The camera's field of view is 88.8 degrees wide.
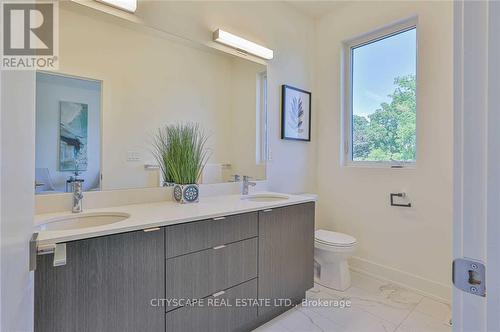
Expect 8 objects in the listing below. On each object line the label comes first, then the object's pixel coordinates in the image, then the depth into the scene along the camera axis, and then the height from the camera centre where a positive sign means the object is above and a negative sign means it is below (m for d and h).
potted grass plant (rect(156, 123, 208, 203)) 1.79 +0.02
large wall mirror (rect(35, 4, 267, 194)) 1.44 +0.43
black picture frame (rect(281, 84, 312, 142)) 2.56 +0.57
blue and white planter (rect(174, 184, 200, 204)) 1.76 -0.20
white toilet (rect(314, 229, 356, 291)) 2.20 -0.82
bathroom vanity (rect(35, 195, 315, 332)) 1.05 -0.53
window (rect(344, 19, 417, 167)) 2.31 +0.68
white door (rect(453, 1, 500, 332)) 0.41 +0.02
